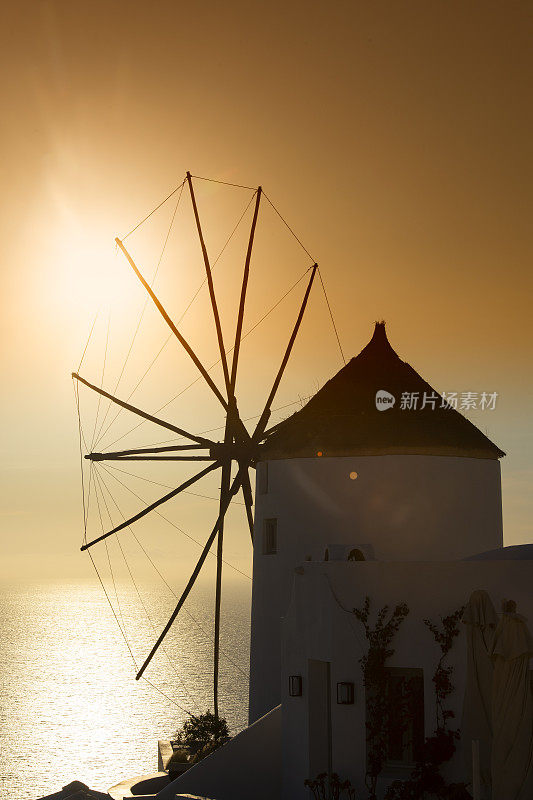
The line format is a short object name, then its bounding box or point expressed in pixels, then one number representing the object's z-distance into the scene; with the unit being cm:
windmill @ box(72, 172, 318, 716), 3378
